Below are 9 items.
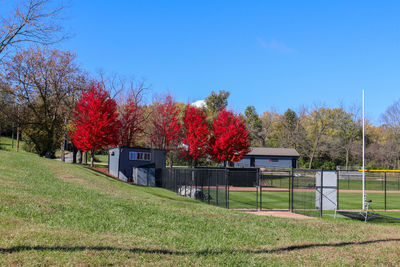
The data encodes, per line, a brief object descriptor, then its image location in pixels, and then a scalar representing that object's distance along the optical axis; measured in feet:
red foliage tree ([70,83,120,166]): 106.63
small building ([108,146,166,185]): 112.27
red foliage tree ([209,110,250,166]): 128.88
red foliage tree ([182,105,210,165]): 131.44
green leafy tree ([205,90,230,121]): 247.70
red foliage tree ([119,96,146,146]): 144.56
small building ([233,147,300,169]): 194.80
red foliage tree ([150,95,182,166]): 150.82
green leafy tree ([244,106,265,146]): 252.05
